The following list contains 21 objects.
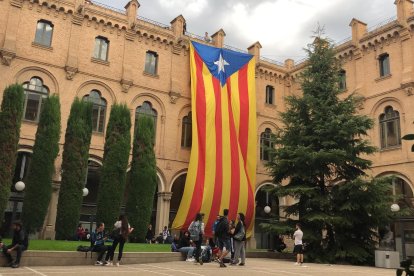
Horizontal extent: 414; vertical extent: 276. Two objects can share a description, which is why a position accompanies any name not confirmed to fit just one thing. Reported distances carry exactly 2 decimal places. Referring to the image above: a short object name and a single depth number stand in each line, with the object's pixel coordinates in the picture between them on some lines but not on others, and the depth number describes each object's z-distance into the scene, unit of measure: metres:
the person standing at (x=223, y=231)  12.57
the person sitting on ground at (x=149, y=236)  22.01
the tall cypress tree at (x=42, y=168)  16.62
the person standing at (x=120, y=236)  11.72
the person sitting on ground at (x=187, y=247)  13.84
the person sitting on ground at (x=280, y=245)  19.81
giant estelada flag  23.64
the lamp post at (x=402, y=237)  22.38
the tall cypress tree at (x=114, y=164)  17.77
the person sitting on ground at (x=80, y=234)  21.30
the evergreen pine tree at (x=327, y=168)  16.88
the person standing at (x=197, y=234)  12.77
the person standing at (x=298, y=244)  14.26
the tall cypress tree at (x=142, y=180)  18.72
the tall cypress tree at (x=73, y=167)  16.73
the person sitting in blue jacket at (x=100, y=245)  11.74
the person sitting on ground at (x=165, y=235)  21.67
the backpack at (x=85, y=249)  11.84
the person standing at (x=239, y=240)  12.52
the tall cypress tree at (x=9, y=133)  15.66
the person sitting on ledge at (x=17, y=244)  10.31
